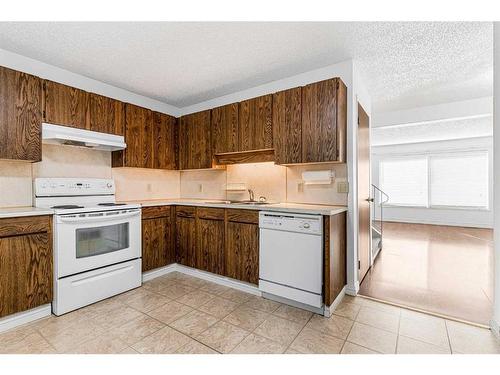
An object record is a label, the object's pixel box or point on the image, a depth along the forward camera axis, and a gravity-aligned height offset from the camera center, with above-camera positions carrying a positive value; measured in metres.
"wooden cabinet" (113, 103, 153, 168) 3.12 +0.65
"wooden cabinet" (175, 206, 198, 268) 3.13 -0.63
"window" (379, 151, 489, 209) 6.54 +0.19
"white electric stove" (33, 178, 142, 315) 2.21 -0.54
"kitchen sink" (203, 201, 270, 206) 2.99 -0.19
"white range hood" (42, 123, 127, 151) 2.42 +0.54
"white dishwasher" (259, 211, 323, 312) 2.17 -0.67
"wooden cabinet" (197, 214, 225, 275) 2.86 -0.70
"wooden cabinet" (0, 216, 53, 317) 1.93 -0.63
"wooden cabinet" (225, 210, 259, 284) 2.58 -0.64
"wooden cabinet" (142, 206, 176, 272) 2.99 -0.64
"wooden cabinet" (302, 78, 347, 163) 2.39 +0.67
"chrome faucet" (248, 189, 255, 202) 3.25 -0.10
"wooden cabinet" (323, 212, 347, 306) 2.14 -0.65
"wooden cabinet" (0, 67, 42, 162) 2.18 +0.69
